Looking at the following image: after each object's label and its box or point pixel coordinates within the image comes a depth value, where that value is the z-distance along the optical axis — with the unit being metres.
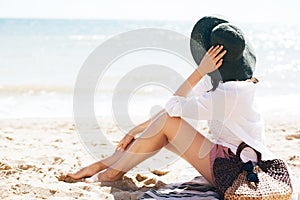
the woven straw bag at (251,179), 2.74
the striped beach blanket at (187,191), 3.07
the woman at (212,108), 2.87
